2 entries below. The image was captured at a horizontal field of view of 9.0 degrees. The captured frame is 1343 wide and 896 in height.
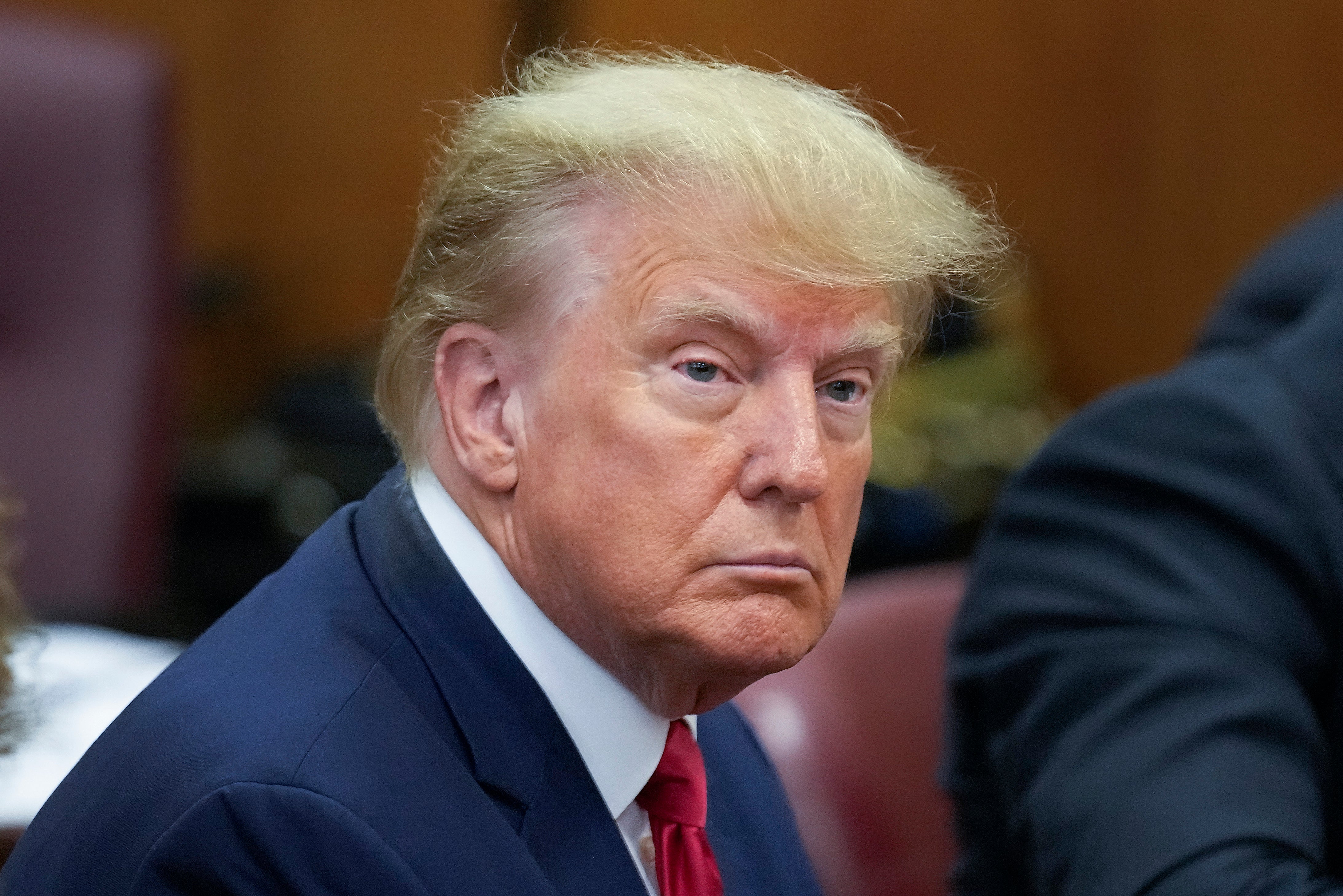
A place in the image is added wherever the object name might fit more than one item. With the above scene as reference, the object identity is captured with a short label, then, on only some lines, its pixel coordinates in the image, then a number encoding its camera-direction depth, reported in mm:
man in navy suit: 3254
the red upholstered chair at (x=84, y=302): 5325
